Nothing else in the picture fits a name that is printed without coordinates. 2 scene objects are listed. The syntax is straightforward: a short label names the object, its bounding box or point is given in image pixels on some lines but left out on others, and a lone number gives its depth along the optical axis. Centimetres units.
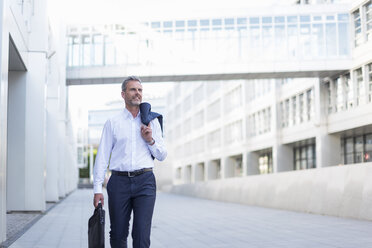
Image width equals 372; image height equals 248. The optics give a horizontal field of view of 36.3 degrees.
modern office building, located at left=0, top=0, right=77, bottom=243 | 1617
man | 455
